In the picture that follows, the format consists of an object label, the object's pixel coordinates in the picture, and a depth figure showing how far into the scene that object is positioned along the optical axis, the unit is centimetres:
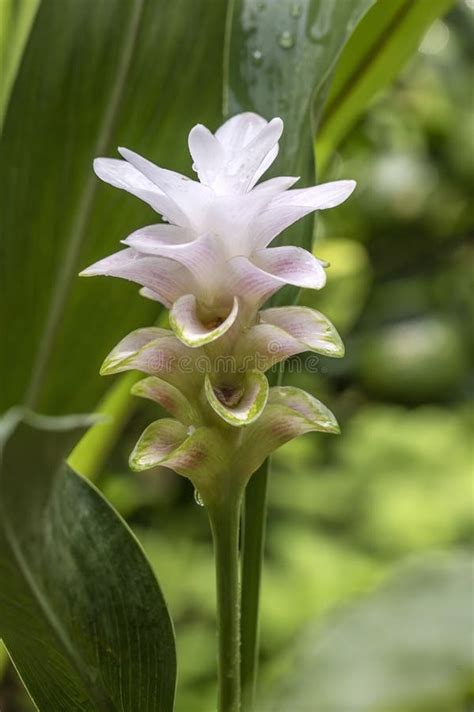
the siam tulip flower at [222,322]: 58
